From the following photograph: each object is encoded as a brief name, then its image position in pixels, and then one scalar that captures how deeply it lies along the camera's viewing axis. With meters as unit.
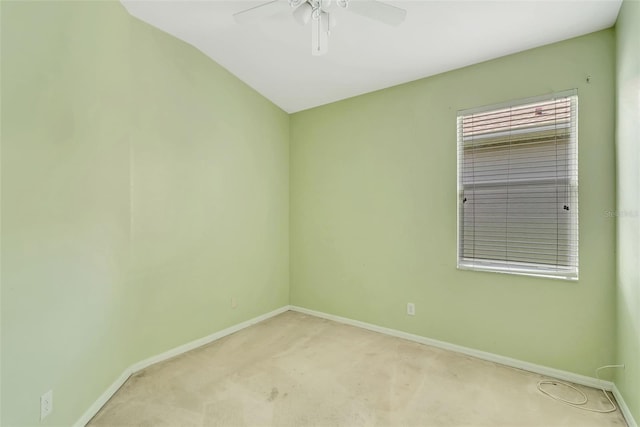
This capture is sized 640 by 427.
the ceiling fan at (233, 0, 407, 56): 1.55
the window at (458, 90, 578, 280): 2.17
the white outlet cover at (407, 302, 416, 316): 2.83
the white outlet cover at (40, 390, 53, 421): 1.43
